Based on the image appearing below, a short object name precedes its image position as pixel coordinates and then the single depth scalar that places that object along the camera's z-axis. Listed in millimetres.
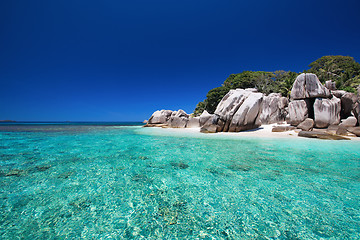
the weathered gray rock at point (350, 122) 15422
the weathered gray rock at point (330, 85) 23317
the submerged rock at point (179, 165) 6148
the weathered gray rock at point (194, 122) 29850
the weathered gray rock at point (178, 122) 31328
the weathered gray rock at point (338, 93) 19559
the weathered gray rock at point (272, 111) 26530
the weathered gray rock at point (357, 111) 15086
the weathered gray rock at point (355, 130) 13932
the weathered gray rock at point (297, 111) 18797
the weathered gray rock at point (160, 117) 39062
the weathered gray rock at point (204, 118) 25475
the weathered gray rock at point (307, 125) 16984
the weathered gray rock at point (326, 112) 17500
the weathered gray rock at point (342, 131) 14478
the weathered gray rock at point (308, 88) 18250
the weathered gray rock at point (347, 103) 18016
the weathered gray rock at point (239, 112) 18391
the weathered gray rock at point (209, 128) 19591
